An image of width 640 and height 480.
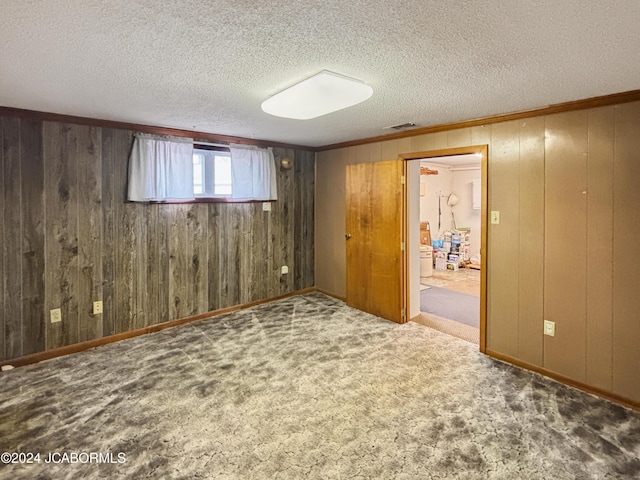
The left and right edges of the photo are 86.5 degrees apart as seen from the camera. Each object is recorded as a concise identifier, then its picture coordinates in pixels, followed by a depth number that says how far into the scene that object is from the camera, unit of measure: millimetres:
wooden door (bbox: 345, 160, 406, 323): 4031
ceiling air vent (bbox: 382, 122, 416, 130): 3446
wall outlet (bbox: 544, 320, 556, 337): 2812
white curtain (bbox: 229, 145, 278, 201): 4305
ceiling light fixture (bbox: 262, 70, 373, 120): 2005
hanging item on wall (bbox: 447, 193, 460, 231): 8109
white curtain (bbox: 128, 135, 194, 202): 3537
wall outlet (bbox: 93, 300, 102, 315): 3418
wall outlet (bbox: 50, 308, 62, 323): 3183
